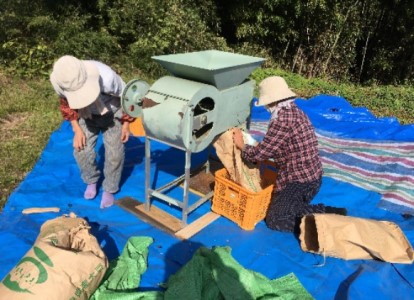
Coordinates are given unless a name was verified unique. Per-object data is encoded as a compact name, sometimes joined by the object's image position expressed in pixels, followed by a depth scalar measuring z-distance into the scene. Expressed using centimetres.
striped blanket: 391
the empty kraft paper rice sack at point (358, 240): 297
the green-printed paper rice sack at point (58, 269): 203
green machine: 285
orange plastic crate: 327
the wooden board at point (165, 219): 327
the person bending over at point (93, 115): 283
